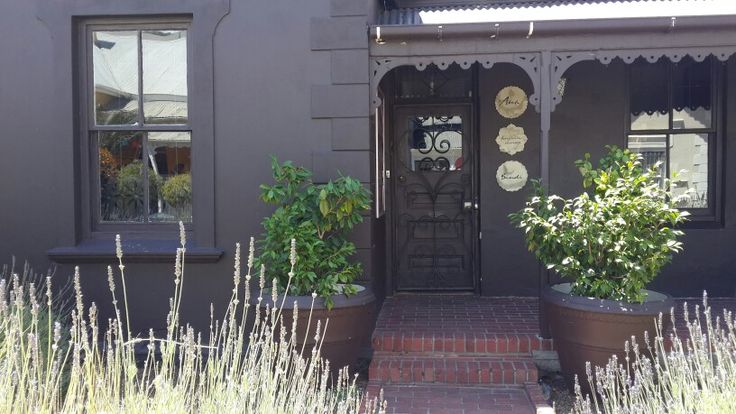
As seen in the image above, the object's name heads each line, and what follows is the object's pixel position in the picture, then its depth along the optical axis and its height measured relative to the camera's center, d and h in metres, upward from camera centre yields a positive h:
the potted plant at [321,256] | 5.12 -0.54
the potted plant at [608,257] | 4.91 -0.54
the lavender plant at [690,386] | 3.07 -0.96
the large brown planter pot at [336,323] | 5.09 -1.03
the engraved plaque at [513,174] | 7.52 +0.10
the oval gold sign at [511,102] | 7.46 +0.88
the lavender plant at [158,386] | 2.79 -0.84
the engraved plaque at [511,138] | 7.48 +0.49
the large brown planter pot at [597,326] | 4.90 -1.02
